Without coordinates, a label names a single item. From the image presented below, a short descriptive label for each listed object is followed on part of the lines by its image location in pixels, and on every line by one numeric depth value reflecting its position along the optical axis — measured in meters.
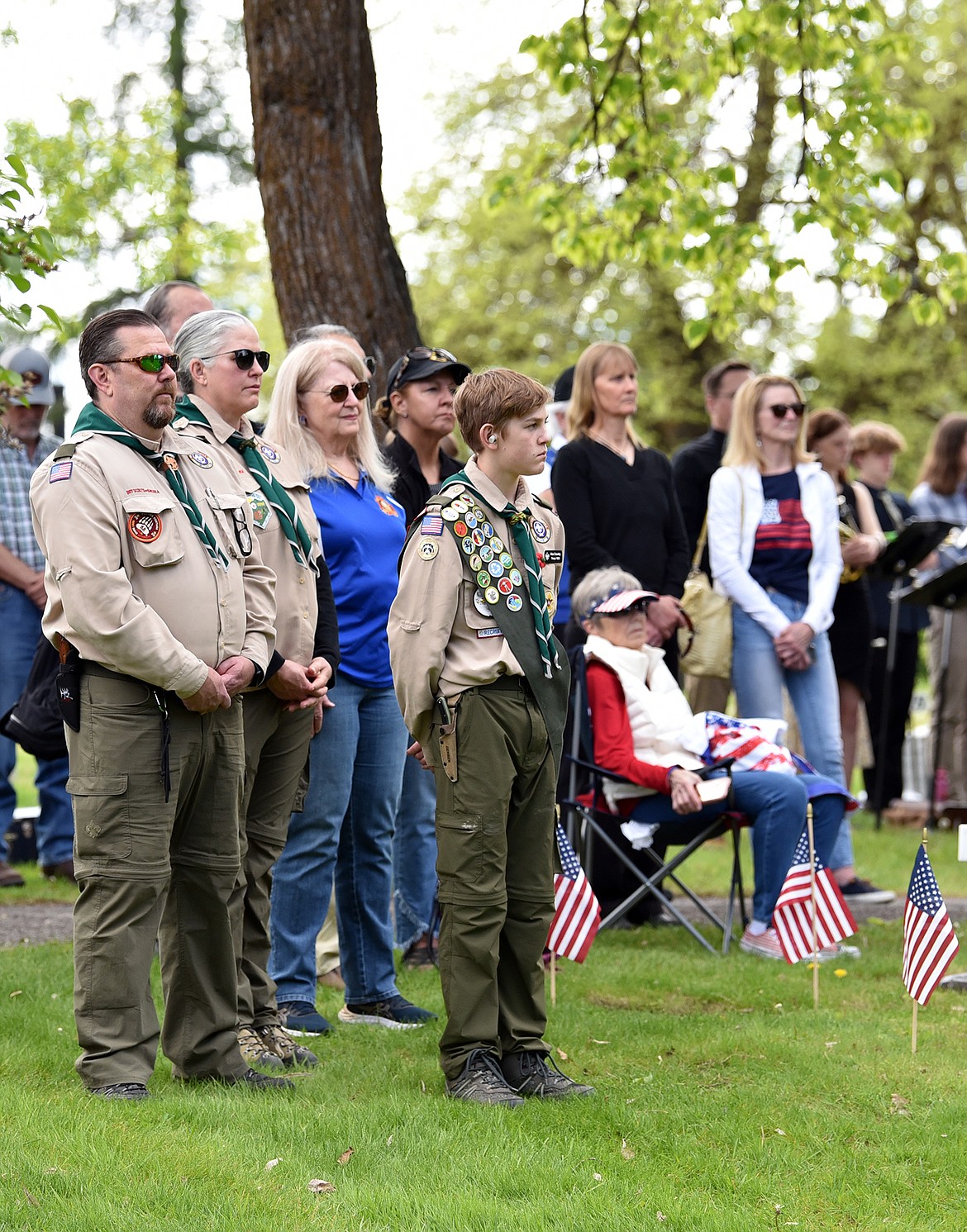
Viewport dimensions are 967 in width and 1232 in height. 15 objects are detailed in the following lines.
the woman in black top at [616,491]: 15.35
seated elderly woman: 14.33
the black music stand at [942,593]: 20.63
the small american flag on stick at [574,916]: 11.53
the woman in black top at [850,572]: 19.22
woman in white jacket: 16.39
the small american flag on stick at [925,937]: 10.63
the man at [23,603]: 17.66
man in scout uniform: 8.72
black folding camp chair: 14.27
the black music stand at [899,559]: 21.00
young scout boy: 9.34
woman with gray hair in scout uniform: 10.20
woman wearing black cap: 12.52
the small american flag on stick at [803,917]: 12.67
